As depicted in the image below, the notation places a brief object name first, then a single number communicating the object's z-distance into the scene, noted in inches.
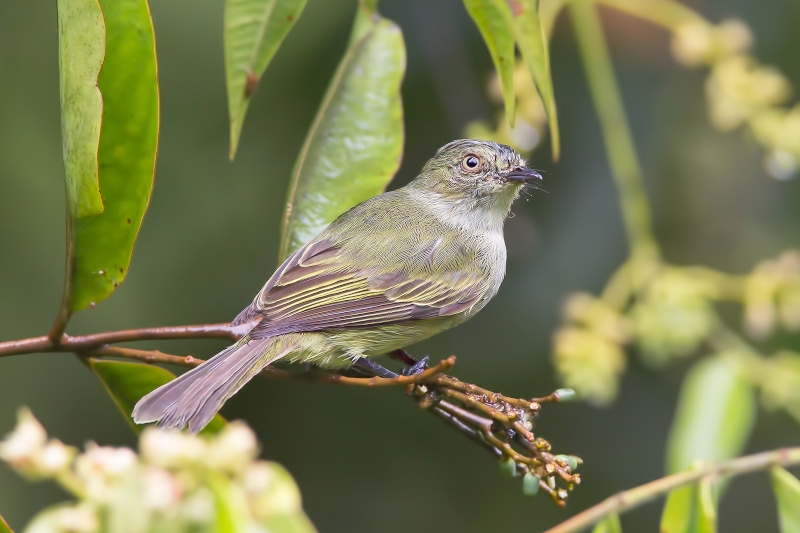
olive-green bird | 198.5
